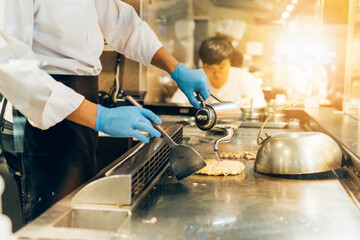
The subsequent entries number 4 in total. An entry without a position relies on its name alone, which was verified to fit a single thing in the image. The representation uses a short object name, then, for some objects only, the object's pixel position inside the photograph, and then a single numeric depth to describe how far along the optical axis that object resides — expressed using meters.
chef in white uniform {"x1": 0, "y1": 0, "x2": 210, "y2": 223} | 1.26
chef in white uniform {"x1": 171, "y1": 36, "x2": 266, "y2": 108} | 3.87
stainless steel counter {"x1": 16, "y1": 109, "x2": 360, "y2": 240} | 0.93
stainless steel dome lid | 1.43
